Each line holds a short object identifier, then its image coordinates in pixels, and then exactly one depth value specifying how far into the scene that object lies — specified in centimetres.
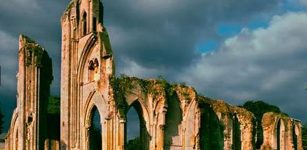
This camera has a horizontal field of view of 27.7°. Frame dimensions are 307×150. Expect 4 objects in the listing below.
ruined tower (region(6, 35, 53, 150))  3222
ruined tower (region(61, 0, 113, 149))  3334
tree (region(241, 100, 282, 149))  5675
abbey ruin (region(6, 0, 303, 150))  3105
